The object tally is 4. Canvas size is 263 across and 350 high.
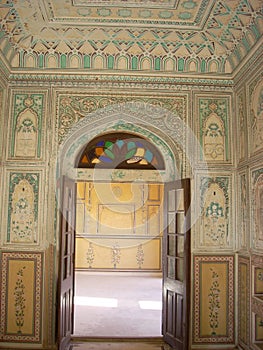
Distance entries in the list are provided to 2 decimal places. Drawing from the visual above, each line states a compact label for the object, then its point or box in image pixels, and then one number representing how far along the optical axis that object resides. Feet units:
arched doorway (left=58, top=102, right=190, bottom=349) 15.47
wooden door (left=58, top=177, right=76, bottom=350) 15.14
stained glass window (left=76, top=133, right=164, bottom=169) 20.82
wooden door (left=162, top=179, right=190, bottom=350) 15.35
